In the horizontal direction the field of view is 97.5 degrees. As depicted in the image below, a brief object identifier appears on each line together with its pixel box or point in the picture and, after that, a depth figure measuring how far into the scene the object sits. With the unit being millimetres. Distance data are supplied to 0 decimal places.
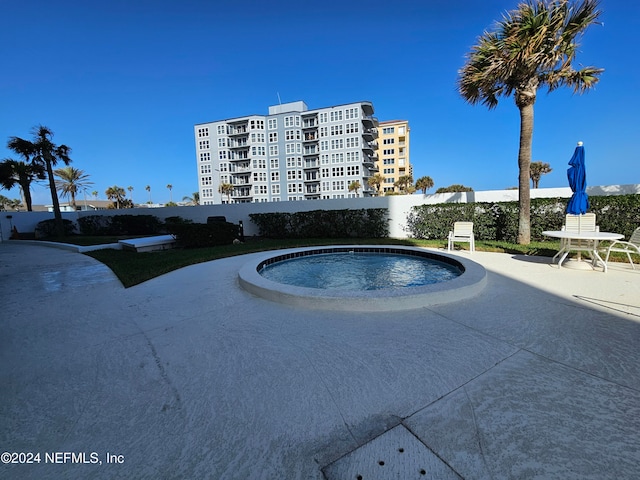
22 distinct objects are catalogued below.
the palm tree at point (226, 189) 50812
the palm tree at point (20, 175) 19891
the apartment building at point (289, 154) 47156
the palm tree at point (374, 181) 50094
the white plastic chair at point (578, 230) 6304
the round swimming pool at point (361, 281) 4125
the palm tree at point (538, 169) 48688
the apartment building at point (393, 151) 66312
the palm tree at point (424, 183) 57125
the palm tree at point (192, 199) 88662
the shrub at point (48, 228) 19234
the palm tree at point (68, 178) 44828
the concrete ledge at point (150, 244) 10797
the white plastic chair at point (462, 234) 8878
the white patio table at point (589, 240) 5657
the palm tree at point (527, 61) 7855
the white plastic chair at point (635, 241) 5631
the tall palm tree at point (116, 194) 66612
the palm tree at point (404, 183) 58281
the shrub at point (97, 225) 20538
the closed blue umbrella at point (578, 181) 7016
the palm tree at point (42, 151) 16438
